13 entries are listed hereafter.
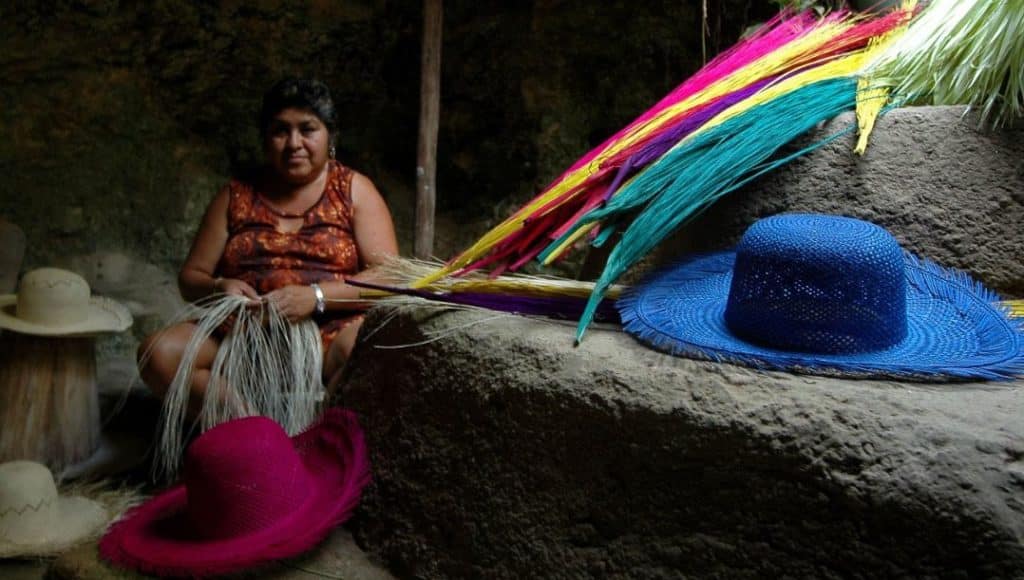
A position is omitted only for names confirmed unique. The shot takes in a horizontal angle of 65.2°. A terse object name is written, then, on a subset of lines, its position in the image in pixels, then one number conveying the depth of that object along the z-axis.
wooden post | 2.70
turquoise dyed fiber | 1.20
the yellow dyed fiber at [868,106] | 1.26
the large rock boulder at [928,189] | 1.20
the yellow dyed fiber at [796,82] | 1.29
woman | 2.07
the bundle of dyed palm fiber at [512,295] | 1.24
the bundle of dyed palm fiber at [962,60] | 1.17
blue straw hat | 0.95
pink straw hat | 1.18
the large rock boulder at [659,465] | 0.78
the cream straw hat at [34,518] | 1.74
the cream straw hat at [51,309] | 2.08
